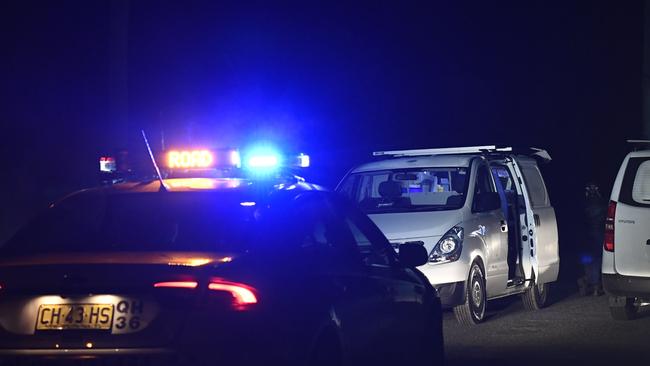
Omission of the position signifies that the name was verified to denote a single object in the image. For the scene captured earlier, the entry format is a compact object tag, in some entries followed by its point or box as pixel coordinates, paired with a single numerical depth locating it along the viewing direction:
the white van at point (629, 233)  11.84
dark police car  5.47
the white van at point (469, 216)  12.70
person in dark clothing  16.31
